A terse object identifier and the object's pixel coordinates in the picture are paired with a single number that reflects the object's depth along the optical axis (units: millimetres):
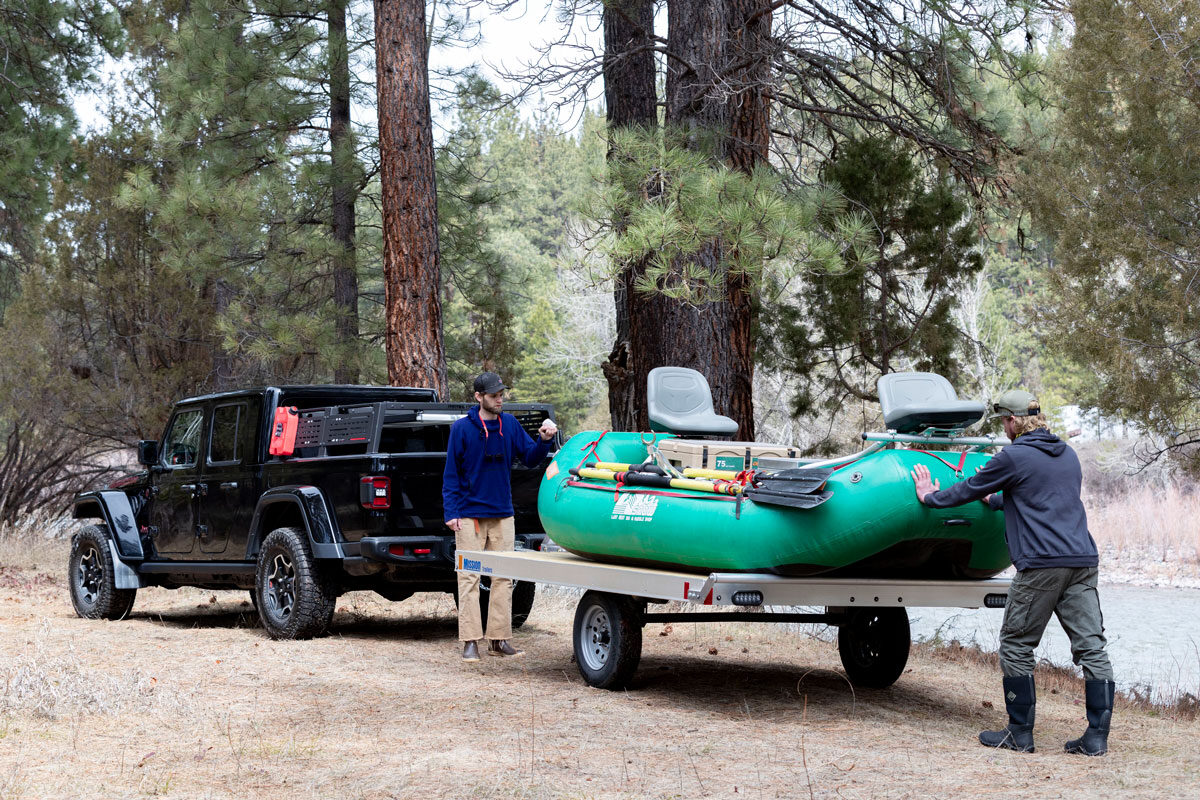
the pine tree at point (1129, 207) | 13086
